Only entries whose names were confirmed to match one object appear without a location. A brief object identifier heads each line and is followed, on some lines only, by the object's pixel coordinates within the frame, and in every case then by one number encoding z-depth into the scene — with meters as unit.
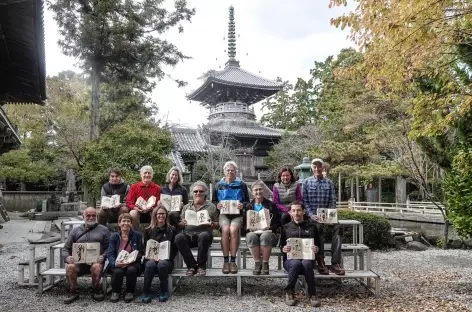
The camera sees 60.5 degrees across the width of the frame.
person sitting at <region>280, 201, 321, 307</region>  5.10
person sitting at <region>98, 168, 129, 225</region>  5.86
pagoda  23.23
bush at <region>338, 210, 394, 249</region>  10.14
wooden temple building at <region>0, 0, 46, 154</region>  5.21
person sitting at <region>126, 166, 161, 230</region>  5.79
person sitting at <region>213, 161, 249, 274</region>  5.42
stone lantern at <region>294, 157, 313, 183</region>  9.98
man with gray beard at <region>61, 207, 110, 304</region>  5.14
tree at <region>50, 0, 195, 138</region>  16.30
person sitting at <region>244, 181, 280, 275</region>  5.35
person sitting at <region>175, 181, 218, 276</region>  5.36
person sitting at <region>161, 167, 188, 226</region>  5.78
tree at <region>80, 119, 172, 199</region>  13.83
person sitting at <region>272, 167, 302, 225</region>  5.69
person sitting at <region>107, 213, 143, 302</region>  5.09
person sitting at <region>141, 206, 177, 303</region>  5.15
